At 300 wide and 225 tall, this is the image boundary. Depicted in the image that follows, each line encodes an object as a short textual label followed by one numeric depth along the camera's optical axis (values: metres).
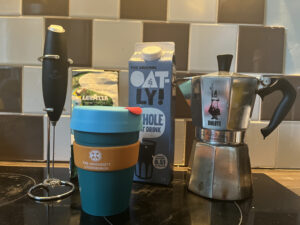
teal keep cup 0.37
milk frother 0.44
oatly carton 0.53
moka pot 0.48
